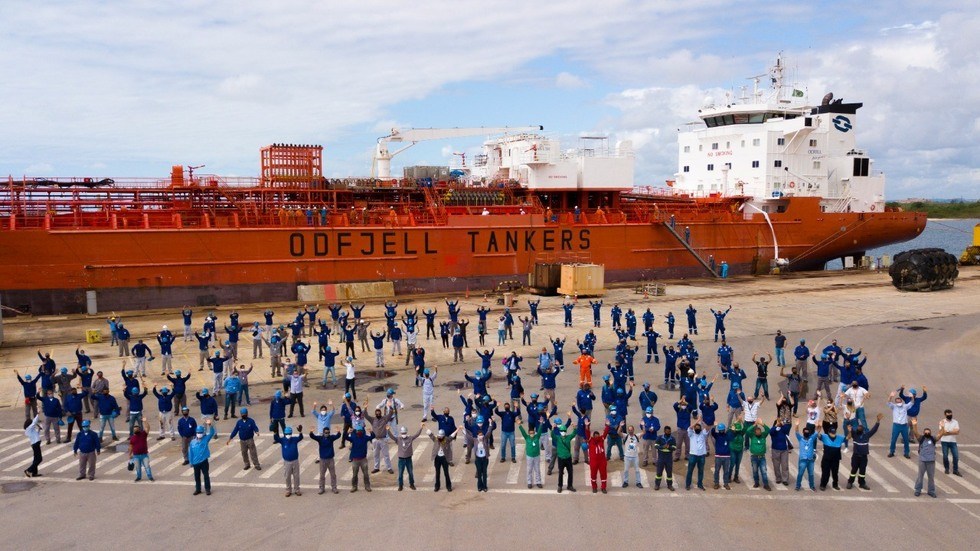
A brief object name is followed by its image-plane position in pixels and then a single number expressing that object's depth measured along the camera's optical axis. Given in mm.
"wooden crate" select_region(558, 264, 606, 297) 35656
